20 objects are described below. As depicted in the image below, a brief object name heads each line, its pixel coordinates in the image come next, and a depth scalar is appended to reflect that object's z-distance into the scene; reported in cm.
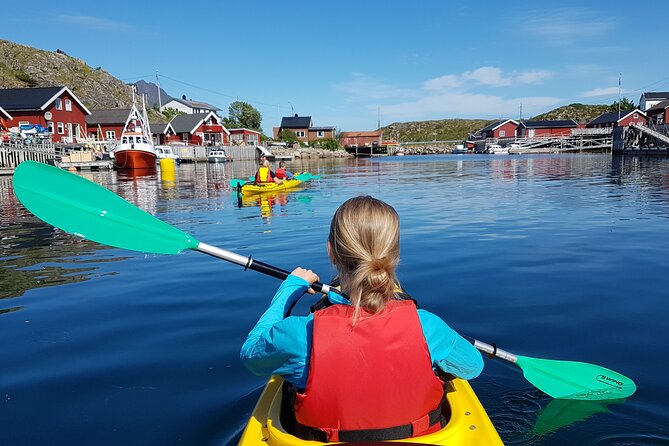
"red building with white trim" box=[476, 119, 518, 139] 9300
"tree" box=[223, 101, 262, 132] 9050
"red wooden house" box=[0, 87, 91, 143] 4603
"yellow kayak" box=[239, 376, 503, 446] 233
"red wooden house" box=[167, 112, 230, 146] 6612
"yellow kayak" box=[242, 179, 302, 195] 1711
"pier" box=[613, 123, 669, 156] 4306
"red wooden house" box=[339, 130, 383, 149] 10333
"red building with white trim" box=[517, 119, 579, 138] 8712
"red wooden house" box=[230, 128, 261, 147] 7738
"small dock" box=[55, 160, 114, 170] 3475
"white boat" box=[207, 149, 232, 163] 5397
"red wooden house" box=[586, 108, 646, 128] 7250
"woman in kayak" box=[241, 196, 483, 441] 206
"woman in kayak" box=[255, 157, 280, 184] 1722
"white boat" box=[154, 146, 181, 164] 4864
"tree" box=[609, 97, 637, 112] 8937
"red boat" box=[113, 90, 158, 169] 3653
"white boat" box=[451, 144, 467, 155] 9479
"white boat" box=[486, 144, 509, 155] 7988
